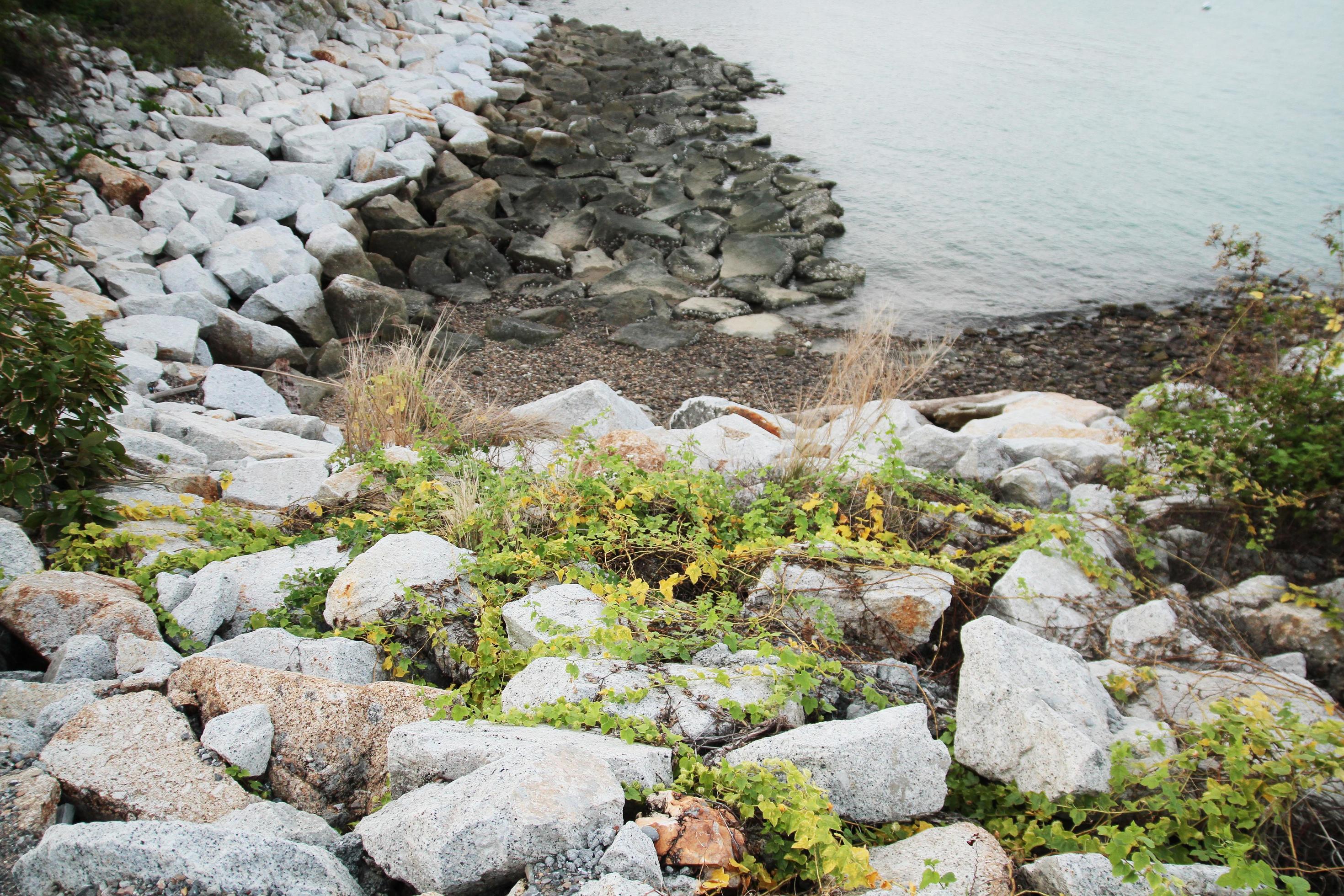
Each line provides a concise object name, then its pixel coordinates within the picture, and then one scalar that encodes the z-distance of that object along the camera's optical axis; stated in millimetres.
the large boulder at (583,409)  4715
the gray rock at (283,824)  1812
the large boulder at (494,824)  1633
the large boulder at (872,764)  2010
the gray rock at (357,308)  6883
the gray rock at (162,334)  5402
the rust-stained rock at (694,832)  1741
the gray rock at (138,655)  2422
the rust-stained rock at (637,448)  3824
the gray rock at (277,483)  3705
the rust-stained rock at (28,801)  1727
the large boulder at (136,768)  1886
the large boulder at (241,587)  2717
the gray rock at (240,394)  5168
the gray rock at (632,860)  1631
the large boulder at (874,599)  2824
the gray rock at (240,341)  6016
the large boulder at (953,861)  1802
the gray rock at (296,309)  6422
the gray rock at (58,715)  2096
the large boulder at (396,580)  2746
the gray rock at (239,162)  7988
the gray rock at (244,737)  2086
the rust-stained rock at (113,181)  6801
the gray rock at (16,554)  2742
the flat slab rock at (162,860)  1506
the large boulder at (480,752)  1922
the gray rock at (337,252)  7484
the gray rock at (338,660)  2527
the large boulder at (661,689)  2199
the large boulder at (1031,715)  2121
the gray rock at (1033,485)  3910
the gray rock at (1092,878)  1787
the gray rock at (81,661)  2377
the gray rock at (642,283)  8445
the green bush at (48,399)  2963
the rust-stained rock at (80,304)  5215
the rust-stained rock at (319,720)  2143
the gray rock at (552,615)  2473
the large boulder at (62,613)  2523
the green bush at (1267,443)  3305
